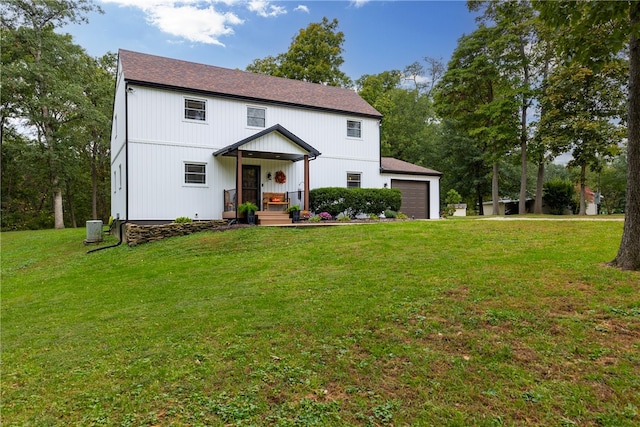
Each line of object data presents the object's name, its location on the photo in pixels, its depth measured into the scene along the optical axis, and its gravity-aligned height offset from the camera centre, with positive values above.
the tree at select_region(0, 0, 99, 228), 21.81 +8.60
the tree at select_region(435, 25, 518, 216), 22.62 +7.38
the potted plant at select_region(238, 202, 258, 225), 12.70 -0.18
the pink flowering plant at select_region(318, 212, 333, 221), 14.24 -0.40
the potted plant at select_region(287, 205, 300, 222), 13.36 -0.23
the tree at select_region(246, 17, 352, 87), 30.61 +12.82
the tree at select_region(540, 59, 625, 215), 18.80 +5.09
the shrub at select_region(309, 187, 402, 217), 14.85 +0.24
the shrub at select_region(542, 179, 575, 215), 30.62 +0.86
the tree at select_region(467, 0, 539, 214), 21.62 +9.23
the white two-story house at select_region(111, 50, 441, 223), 13.14 +2.64
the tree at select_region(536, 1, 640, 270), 5.15 +2.22
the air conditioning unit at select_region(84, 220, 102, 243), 13.41 -0.96
